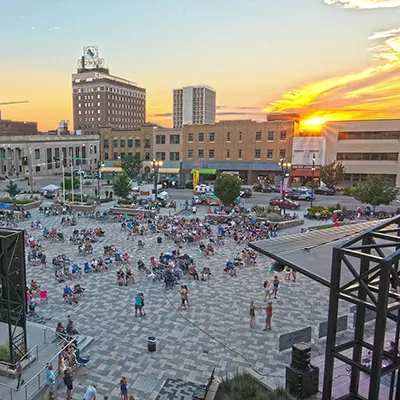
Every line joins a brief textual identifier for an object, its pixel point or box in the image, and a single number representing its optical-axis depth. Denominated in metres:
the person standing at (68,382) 10.90
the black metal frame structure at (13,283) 11.74
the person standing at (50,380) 10.98
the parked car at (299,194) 48.38
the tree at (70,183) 49.91
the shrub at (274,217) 33.47
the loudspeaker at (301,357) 10.23
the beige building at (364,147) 58.69
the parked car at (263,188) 56.90
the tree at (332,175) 54.78
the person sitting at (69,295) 17.36
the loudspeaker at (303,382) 10.10
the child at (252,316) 15.12
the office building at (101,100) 132.12
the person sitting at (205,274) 20.45
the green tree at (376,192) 35.44
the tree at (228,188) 37.73
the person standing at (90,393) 10.31
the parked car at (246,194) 50.75
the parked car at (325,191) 53.56
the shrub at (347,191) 50.25
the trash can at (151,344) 13.34
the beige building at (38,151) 83.25
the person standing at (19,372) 11.51
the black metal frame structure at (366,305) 7.20
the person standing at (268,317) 14.82
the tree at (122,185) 42.99
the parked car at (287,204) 41.84
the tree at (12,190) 47.00
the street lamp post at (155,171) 44.56
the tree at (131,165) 67.31
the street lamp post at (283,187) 37.69
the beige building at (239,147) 63.88
